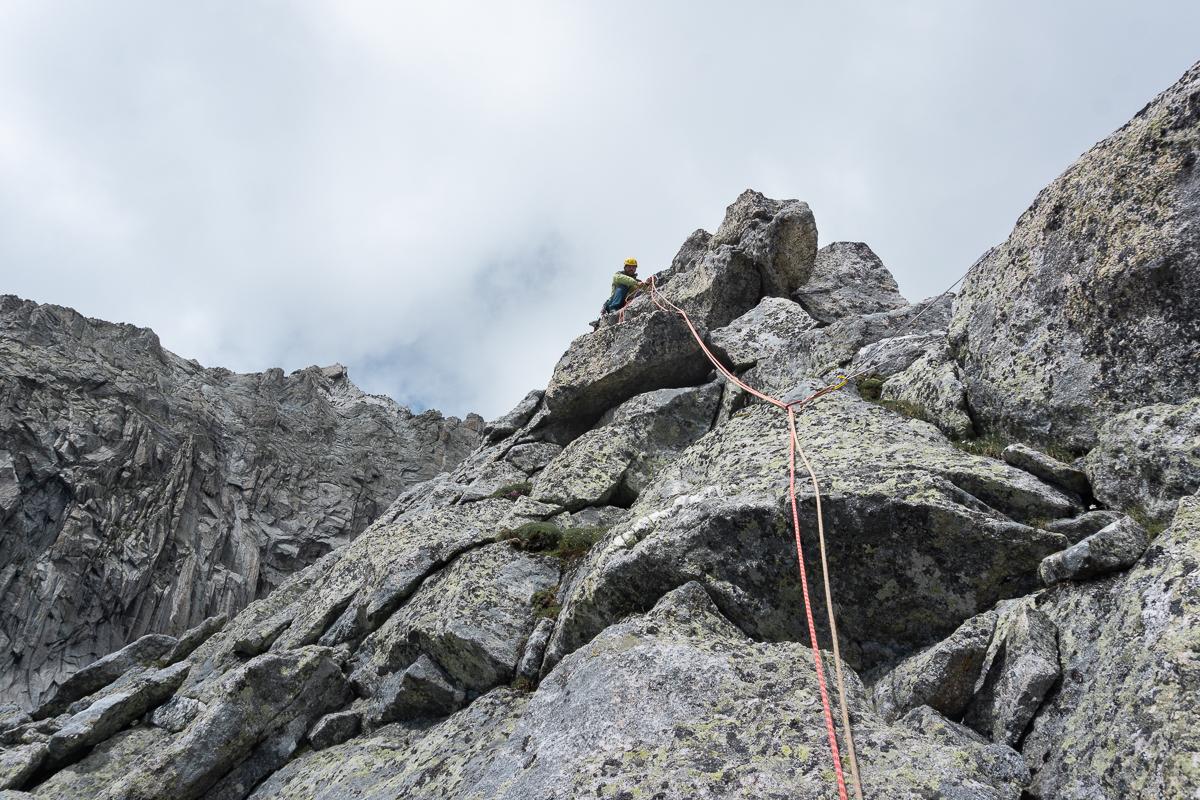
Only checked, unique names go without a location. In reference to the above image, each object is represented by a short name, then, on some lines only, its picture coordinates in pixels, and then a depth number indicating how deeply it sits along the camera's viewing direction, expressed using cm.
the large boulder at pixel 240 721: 1148
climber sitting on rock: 2619
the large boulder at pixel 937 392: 1134
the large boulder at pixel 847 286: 2205
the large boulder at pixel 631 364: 1920
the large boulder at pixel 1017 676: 668
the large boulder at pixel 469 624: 1150
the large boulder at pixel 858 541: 847
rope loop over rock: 634
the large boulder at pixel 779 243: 2305
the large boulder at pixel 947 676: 744
